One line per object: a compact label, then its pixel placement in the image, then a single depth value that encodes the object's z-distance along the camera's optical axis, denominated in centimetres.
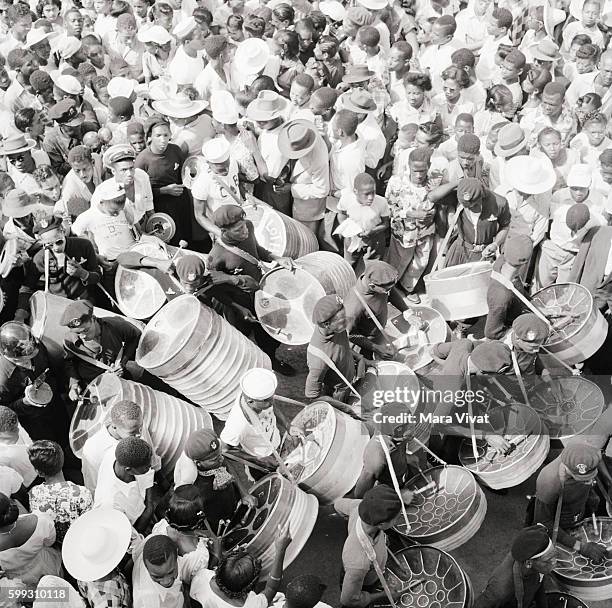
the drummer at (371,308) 665
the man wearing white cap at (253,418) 583
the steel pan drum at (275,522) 518
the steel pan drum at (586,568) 506
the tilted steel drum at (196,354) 628
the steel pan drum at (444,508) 538
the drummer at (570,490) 532
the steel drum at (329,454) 557
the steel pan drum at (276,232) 770
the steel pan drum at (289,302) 700
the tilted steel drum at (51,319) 654
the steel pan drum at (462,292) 691
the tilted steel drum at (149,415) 597
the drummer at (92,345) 618
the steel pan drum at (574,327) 649
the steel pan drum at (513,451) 577
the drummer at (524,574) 480
